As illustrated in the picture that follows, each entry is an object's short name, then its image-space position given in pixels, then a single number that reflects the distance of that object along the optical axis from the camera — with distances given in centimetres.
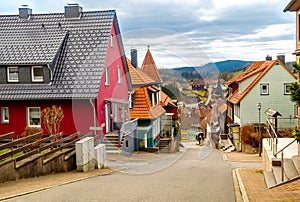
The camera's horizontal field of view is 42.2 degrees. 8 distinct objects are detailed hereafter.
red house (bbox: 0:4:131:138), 2002
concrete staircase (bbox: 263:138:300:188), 1020
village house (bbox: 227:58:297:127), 3212
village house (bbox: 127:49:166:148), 1499
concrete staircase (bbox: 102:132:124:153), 1998
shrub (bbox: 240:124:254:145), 2977
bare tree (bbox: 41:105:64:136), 1806
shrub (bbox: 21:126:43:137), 1931
